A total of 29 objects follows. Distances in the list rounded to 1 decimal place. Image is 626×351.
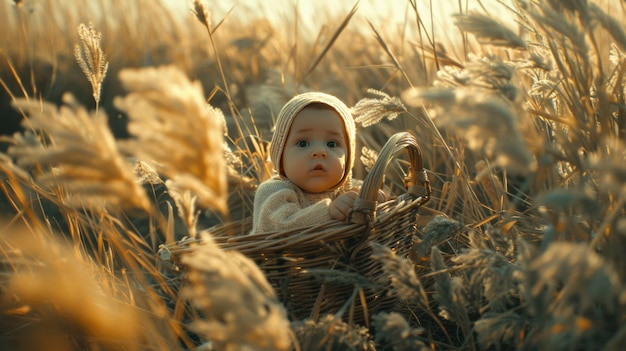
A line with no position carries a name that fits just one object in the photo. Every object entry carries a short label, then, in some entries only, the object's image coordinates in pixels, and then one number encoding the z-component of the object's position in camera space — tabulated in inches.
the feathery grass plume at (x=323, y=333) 40.8
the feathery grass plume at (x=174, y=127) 26.9
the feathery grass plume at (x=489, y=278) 41.8
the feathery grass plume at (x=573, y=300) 26.2
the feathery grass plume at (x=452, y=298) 42.4
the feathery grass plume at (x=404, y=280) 40.2
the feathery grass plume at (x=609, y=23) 44.7
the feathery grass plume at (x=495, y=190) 64.4
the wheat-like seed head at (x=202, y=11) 58.9
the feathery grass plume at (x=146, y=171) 65.4
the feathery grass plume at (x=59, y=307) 34.3
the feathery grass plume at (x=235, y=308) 26.3
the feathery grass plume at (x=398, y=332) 38.2
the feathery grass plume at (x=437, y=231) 53.5
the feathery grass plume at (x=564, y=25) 40.2
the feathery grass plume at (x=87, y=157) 28.6
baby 73.4
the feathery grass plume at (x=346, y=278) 43.6
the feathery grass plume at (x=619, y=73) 50.3
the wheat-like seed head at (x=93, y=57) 55.6
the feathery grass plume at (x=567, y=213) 27.6
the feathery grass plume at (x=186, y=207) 38.7
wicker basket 54.4
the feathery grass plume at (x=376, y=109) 59.7
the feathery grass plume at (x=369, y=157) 75.7
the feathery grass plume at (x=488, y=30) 44.0
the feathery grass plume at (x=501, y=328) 39.9
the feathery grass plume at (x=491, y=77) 40.4
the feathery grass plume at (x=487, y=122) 28.8
